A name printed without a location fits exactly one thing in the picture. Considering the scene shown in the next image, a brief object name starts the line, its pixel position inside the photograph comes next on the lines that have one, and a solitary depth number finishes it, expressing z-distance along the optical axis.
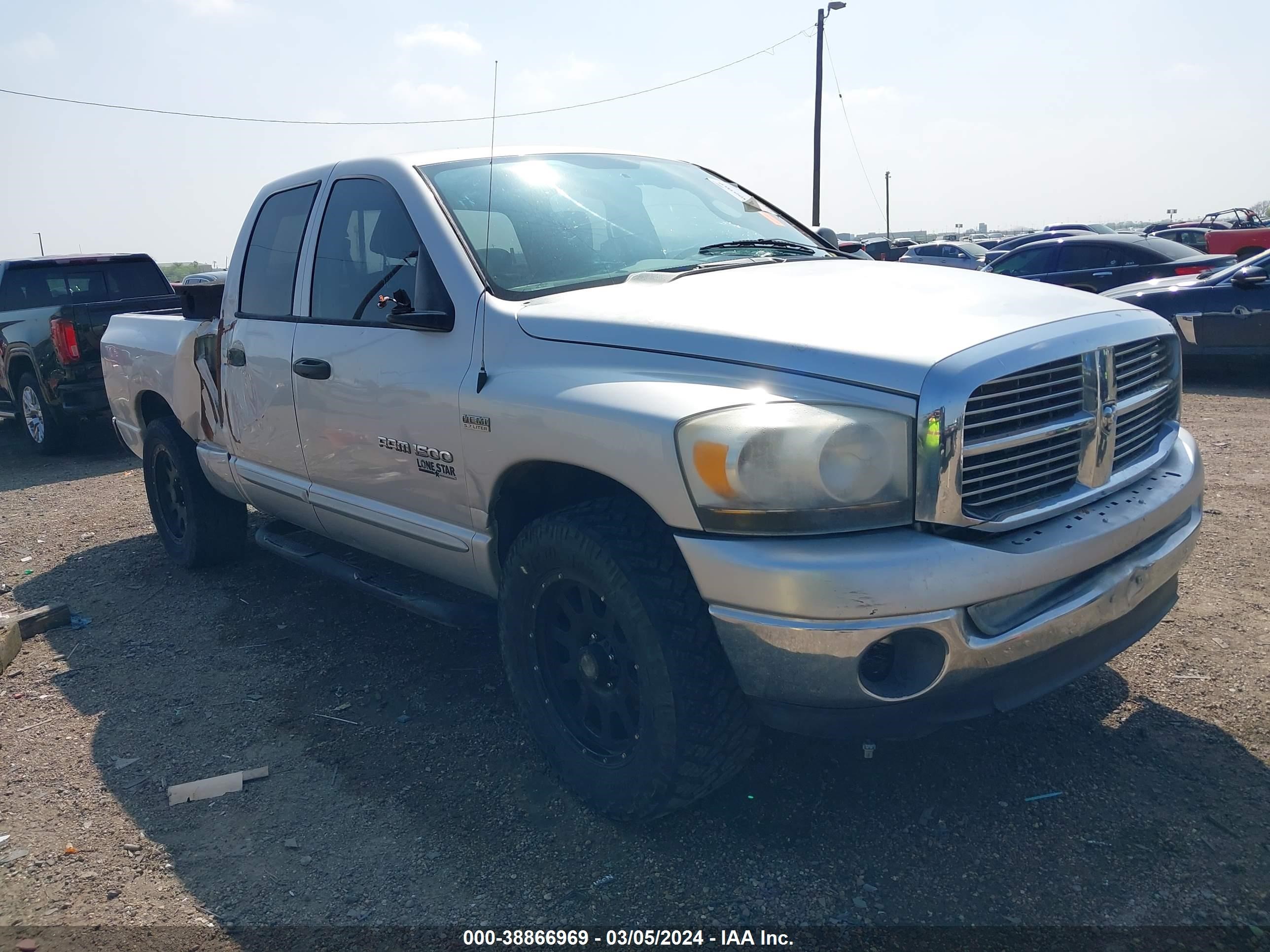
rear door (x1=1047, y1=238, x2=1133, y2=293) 12.44
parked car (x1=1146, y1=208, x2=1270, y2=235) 24.91
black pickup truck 9.29
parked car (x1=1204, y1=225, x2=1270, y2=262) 18.34
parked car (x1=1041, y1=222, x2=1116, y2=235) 33.09
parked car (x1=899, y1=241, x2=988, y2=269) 24.34
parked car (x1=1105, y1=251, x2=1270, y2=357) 9.45
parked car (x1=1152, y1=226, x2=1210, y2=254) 24.67
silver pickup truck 2.41
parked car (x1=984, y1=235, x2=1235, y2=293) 12.23
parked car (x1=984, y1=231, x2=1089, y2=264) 25.05
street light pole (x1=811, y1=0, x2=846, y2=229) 27.56
